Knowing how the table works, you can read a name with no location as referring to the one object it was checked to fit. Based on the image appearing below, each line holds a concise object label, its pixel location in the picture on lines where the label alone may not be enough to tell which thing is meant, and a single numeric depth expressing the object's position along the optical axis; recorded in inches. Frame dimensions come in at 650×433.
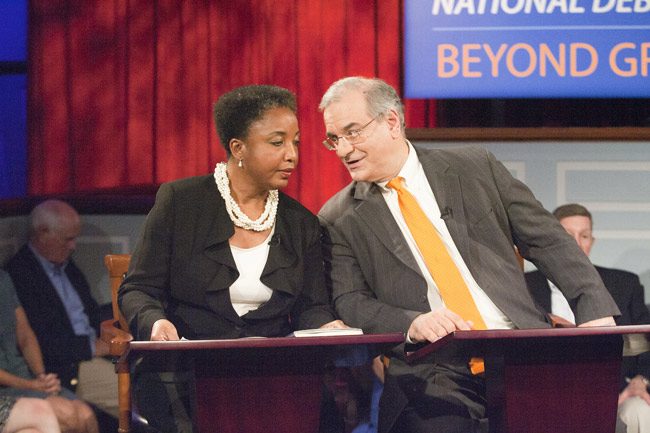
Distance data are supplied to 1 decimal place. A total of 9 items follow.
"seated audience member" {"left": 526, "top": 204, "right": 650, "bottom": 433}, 322.7
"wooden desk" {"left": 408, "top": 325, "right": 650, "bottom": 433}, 183.2
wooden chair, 239.6
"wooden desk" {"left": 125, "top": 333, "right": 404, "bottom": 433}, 177.0
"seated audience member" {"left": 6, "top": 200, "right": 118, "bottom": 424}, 354.9
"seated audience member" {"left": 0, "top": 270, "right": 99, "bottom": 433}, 312.5
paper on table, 178.8
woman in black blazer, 225.0
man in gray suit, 220.8
